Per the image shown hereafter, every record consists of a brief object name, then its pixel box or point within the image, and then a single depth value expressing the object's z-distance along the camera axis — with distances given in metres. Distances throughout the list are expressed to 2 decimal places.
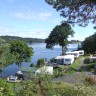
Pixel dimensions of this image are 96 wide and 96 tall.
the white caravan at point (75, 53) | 22.86
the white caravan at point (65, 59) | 19.27
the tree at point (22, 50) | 18.27
